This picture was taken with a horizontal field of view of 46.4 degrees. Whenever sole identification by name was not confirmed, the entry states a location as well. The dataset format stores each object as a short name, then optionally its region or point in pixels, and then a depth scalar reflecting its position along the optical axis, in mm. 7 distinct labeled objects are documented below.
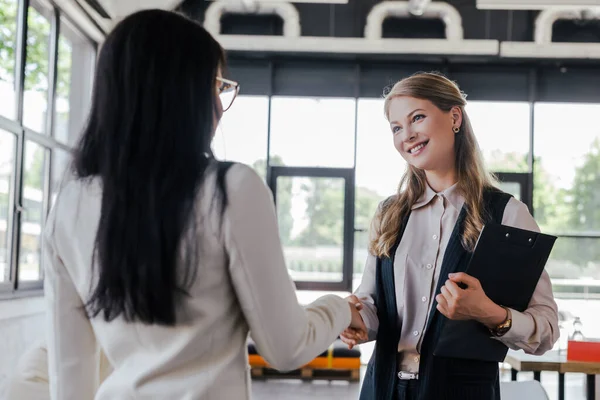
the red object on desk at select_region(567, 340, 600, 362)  3424
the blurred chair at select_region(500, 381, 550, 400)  2687
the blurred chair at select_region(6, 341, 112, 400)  1861
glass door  8578
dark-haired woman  1071
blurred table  3332
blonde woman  1632
